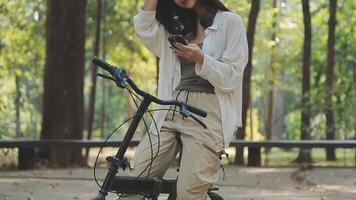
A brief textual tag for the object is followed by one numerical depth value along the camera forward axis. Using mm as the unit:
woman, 3553
